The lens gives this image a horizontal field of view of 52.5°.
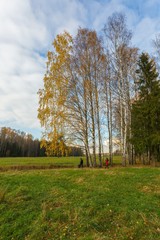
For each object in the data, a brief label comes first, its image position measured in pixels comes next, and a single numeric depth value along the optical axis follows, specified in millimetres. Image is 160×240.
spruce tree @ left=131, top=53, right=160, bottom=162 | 12758
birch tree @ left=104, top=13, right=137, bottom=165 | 13625
